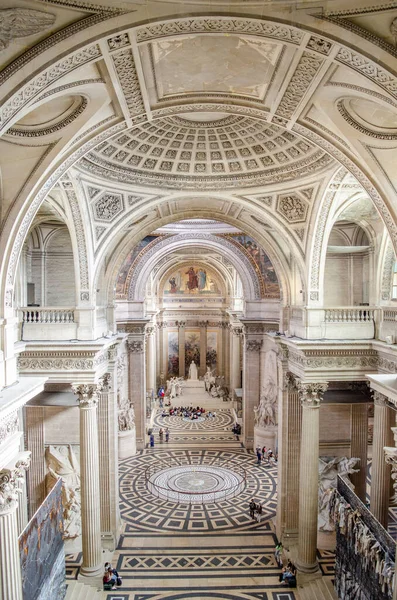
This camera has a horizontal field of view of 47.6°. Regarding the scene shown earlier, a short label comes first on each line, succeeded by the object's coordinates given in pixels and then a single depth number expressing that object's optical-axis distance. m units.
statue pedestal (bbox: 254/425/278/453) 26.14
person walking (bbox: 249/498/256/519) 19.42
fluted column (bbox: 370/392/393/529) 13.93
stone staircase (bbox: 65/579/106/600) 13.66
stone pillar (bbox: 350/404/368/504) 16.81
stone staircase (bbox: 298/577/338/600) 13.79
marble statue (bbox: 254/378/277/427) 25.84
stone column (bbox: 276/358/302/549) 16.70
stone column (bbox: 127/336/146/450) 27.97
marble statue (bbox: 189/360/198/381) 45.44
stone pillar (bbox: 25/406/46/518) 16.25
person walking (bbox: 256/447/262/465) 25.36
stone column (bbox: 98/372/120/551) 16.55
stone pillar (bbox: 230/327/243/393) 37.06
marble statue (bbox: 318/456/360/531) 16.42
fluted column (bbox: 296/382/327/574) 14.56
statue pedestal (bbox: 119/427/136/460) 26.47
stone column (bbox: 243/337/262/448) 27.31
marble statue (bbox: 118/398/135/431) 25.94
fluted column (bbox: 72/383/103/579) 14.28
